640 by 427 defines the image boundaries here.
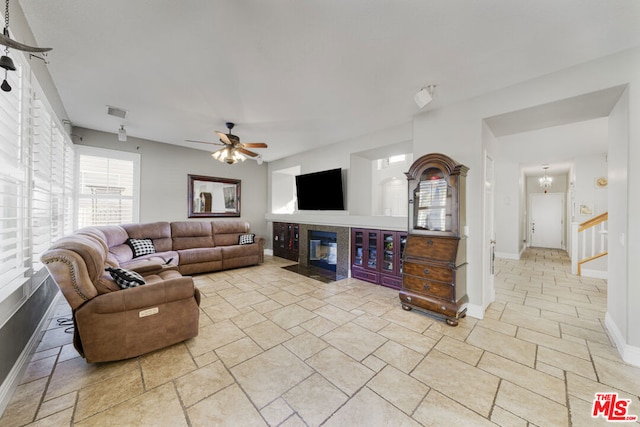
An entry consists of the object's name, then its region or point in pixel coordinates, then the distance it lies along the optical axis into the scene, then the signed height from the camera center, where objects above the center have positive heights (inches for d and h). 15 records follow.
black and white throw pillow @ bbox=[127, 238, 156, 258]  167.6 -24.5
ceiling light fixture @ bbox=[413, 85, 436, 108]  100.8 +49.6
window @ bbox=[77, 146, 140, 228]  173.0 +19.1
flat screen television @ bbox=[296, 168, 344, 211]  195.2 +19.5
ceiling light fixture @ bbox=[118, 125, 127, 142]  155.0 +49.9
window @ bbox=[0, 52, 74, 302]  65.6 +12.0
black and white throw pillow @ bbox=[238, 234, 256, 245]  216.5 -23.7
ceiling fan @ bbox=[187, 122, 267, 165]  144.2 +40.1
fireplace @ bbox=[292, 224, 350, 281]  184.5 -32.8
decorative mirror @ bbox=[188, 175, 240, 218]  222.7 +15.3
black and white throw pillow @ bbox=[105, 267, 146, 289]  83.4 -23.6
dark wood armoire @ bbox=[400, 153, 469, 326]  108.5 -13.1
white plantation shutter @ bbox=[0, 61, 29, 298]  64.2 +9.2
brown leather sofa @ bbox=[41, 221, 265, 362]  70.7 -30.7
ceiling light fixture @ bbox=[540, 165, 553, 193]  302.6 +42.2
